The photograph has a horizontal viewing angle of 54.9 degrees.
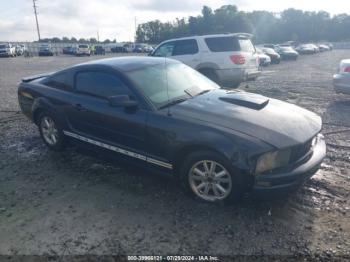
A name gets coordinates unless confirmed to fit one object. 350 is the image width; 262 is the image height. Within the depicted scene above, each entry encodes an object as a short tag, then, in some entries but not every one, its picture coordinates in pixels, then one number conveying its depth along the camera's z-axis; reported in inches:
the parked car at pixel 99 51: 2153.1
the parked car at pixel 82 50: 1909.4
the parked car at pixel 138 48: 2213.3
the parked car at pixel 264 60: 885.1
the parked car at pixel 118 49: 2396.2
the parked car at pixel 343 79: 337.7
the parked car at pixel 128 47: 2300.7
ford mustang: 139.0
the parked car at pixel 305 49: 1727.4
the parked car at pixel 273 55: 1032.8
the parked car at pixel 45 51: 1887.3
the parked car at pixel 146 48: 2228.1
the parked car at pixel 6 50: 1681.1
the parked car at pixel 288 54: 1247.5
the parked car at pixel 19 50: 1938.0
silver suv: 403.9
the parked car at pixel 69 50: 2045.6
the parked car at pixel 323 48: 2055.1
